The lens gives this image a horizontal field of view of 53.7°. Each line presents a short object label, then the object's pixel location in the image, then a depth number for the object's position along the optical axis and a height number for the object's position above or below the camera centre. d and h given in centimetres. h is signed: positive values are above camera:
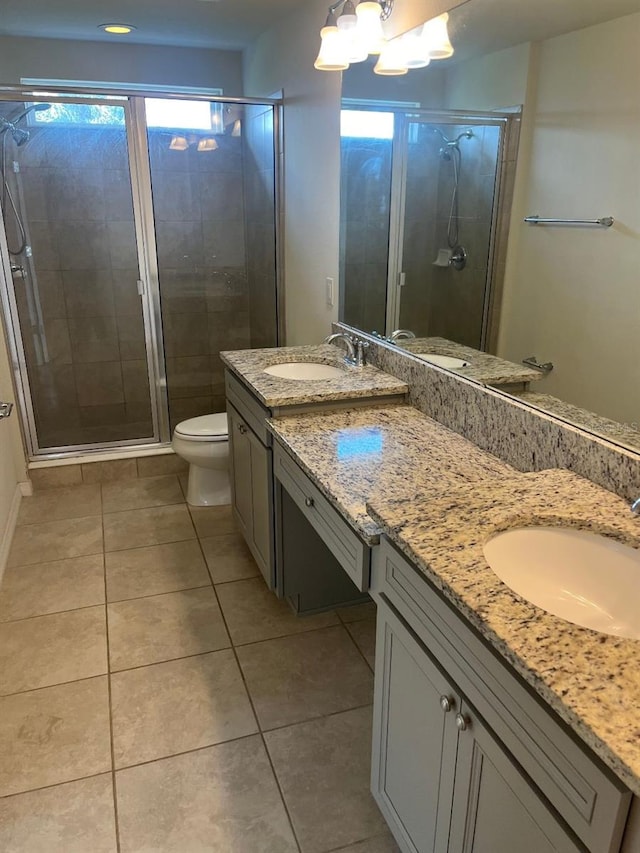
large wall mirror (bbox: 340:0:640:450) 134 +4
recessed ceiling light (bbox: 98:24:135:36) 344 +95
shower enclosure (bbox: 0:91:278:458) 358 -27
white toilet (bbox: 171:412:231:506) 318 -117
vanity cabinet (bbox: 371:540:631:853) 84 -82
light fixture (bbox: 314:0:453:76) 207 +56
